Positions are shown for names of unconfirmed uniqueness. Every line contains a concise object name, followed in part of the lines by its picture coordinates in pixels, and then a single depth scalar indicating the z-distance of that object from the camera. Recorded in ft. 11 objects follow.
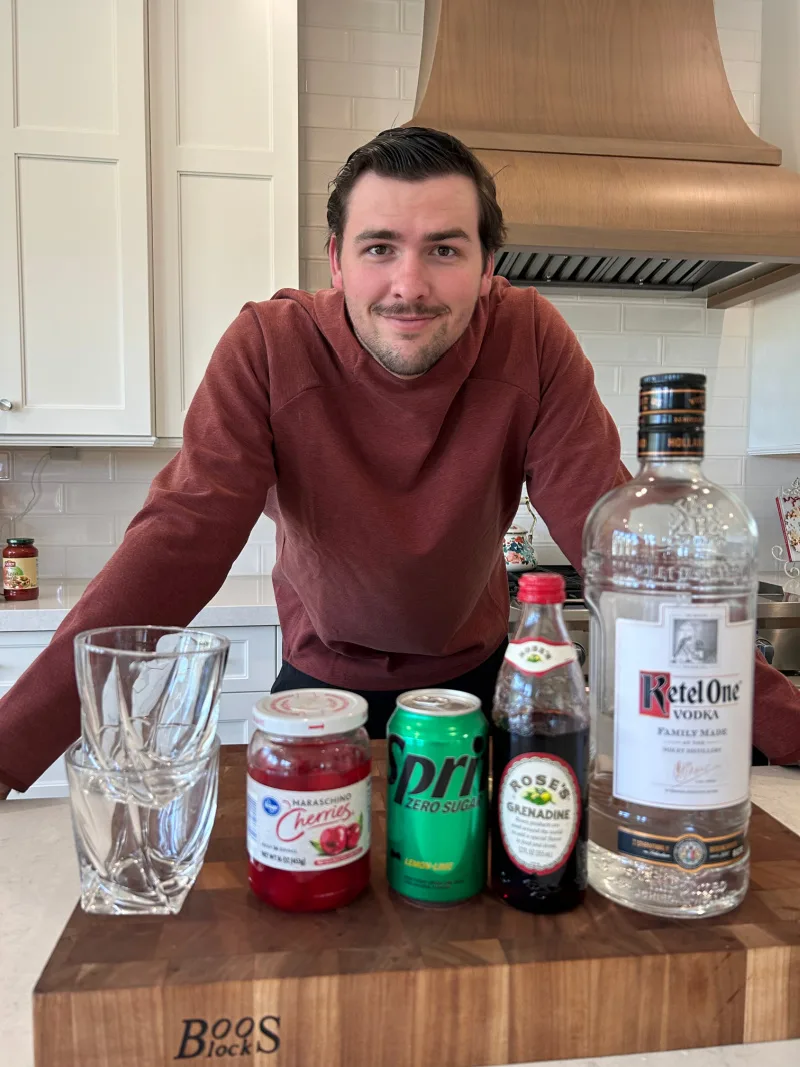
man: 3.37
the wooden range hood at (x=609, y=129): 6.03
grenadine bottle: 1.68
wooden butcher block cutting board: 1.50
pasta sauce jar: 6.65
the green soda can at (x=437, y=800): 1.69
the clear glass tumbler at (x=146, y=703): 1.78
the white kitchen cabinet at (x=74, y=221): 6.35
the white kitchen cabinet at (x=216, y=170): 6.56
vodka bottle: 1.65
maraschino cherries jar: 1.67
